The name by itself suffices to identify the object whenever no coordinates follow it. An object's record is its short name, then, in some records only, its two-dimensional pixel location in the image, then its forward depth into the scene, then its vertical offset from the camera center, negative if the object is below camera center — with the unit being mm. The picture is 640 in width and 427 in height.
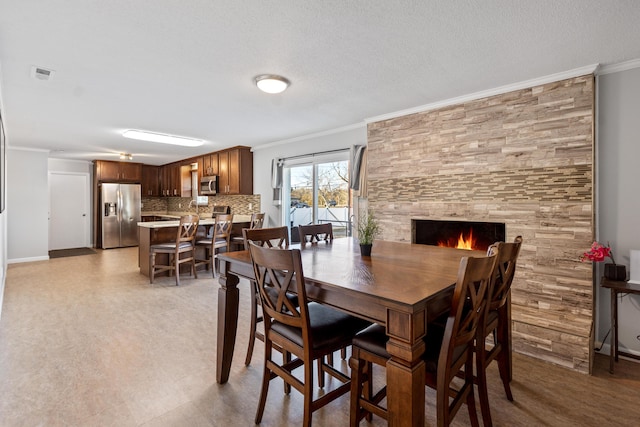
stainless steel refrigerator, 7754 -100
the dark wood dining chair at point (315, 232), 2678 -204
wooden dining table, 1170 -367
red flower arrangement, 2279 -331
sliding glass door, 4777 +238
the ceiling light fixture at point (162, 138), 4866 +1180
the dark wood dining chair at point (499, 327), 1636 -693
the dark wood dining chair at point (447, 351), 1270 -636
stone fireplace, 3183 -268
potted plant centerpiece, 2072 -204
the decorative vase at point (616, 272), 2381 -488
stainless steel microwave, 6609 +517
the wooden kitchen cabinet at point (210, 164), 6684 +979
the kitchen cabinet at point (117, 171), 7820 +991
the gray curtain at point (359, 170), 4207 +523
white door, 7648 +3
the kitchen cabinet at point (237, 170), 6125 +768
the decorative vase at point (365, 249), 2074 -264
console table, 2242 -603
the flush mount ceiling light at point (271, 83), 2691 +1102
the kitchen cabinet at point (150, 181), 8695 +808
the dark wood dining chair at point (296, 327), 1441 -611
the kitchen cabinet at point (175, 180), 7863 +785
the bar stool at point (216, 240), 4981 -492
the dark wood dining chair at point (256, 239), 2154 -215
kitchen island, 4816 -405
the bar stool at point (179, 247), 4520 -551
